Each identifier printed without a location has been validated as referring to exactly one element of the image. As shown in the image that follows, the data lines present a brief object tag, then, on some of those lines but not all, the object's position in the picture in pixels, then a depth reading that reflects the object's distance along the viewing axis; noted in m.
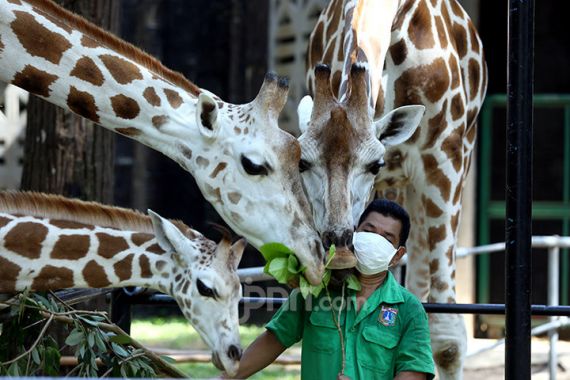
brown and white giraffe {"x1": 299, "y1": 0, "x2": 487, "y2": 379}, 10.40
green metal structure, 17.02
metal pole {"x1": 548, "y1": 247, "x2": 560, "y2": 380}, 13.21
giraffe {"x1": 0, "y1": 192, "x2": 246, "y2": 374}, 7.50
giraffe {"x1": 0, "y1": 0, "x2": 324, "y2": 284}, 7.56
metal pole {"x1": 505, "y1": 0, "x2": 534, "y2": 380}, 5.68
